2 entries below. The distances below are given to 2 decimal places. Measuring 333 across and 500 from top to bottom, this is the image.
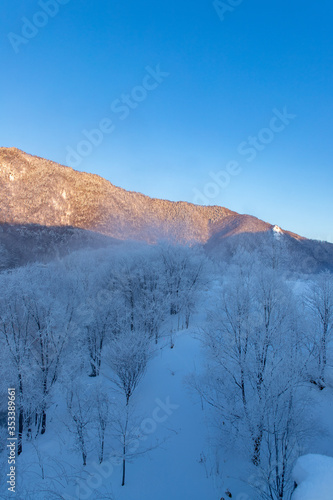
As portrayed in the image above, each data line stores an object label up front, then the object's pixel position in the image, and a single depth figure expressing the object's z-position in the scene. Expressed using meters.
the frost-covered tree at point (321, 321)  14.21
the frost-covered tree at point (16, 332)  13.57
